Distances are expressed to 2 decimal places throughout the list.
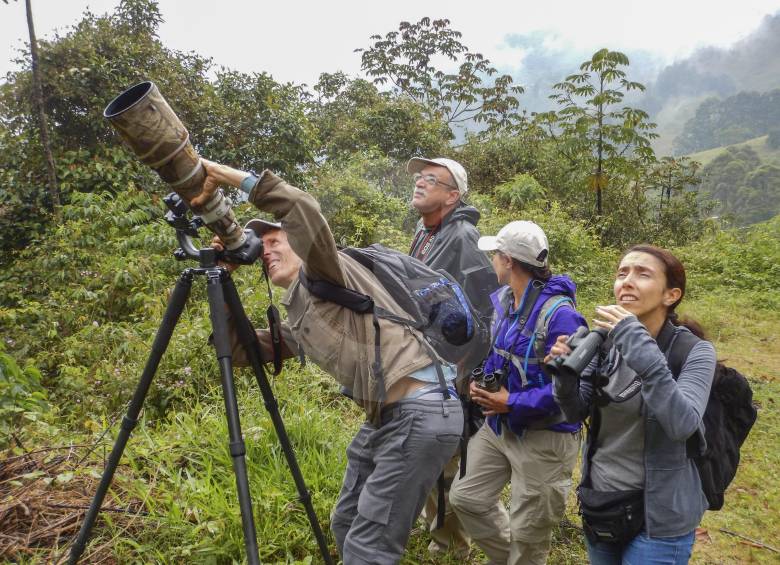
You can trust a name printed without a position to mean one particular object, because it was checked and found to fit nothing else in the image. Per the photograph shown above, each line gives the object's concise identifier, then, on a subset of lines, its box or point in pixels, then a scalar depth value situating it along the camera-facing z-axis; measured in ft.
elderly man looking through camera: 6.02
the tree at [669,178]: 44.34
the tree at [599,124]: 33.47
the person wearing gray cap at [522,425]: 7.61
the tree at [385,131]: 37.24
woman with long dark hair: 5.63
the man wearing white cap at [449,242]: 9.41
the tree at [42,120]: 22.18
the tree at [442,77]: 49.57
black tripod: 5.24
